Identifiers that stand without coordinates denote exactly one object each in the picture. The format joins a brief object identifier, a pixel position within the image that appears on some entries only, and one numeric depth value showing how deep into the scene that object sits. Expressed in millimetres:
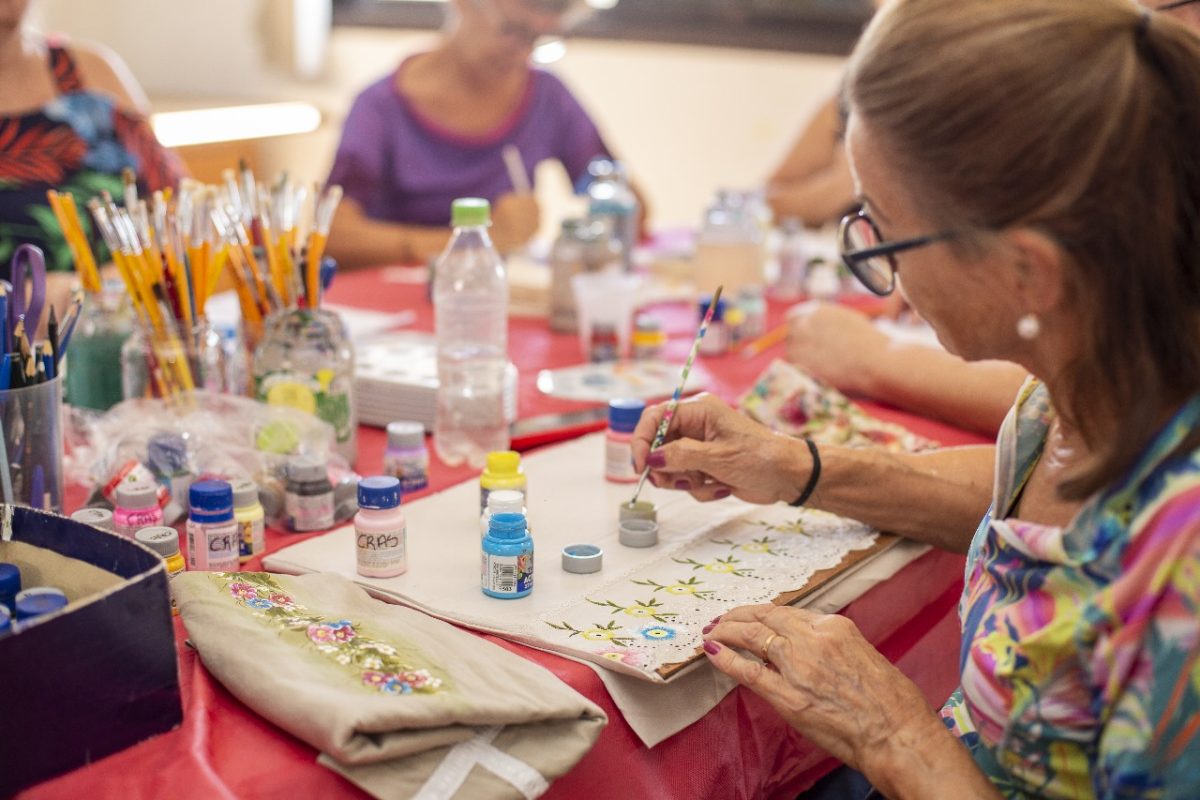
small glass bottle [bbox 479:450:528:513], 1266
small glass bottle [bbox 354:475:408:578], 1095
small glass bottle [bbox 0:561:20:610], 898
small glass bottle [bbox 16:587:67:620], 856
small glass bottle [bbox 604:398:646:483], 1397
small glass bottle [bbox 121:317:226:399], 1382
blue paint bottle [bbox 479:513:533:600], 1066
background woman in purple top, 2840
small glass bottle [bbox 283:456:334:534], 1224
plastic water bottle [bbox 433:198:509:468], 1499
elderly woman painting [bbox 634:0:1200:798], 837
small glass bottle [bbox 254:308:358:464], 1385
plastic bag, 1219
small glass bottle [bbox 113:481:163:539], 1124
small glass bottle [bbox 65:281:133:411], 1467
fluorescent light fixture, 4172
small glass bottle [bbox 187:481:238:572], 1093
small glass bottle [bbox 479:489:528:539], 1104
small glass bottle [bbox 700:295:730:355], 2000
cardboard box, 781
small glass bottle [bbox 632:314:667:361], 1908
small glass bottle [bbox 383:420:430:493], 1362
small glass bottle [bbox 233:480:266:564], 1153
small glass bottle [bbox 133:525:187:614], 1067
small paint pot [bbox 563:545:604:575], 1143
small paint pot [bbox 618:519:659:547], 1218
